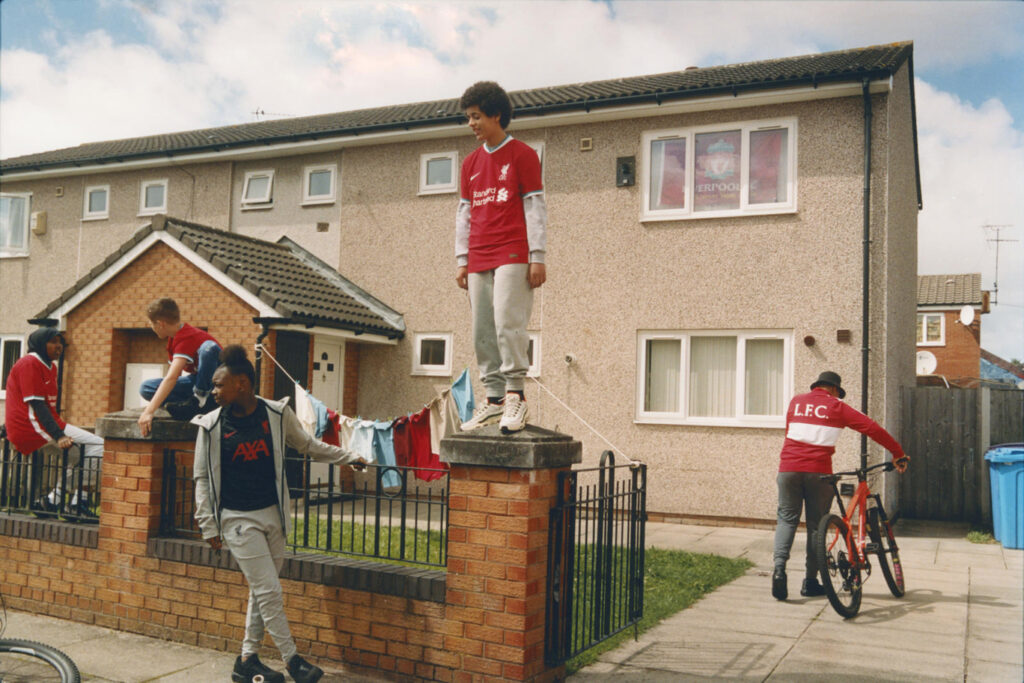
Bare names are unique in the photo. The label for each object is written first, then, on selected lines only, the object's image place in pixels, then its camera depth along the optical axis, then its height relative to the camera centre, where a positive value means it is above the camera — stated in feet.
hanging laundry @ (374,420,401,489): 34.42 -1.77
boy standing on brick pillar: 15.17 +2.63
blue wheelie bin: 33.73 -2.81
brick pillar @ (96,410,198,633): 19.24 -2.66
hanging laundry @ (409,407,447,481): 33.78 -1.53
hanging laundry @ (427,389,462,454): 33.45 -0.77
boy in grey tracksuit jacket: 15.15 -2.39
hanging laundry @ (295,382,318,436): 36.35 -0.78
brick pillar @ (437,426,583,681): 14.53 -2.50
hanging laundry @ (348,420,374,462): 34.58 -1.71
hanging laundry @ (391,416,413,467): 34.06 -1.67
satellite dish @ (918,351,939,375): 87.51 +5.09
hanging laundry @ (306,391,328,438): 36.45 -0.85
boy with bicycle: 23.71 -1.43
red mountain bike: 21.94 -3.55
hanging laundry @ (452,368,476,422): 34.47 +0.11
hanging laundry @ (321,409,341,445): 36.58 -1.50
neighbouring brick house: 123.13 +12.57
